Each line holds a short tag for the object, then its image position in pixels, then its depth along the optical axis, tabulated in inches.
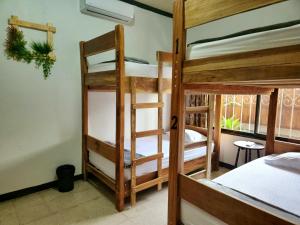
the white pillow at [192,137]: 116.7
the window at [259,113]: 120.0
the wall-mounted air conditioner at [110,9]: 108.8
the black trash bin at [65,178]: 103.7
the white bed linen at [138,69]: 89.0
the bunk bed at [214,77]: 39.0
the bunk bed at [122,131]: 86.1
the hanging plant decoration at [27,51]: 92.1
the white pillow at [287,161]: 81.2
